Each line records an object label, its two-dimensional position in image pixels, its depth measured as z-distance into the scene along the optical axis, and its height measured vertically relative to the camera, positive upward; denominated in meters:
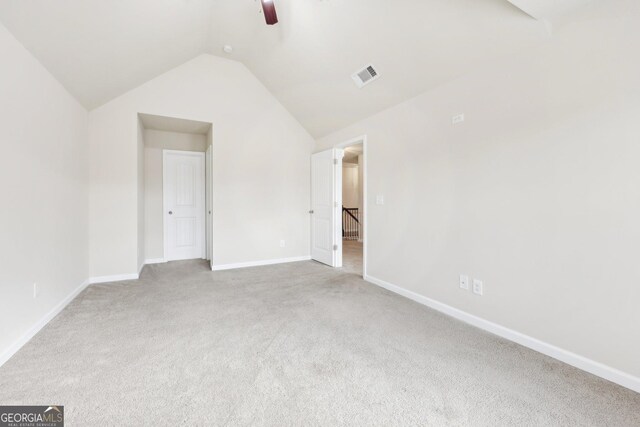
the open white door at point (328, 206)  4.71 +0.20
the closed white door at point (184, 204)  5.17 +0.30
